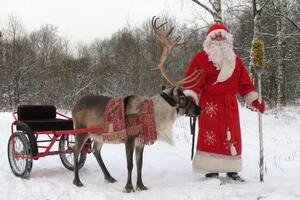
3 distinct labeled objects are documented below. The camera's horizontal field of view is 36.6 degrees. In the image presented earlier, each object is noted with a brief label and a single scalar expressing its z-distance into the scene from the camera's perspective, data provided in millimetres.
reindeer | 6020
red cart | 6777
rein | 6327
